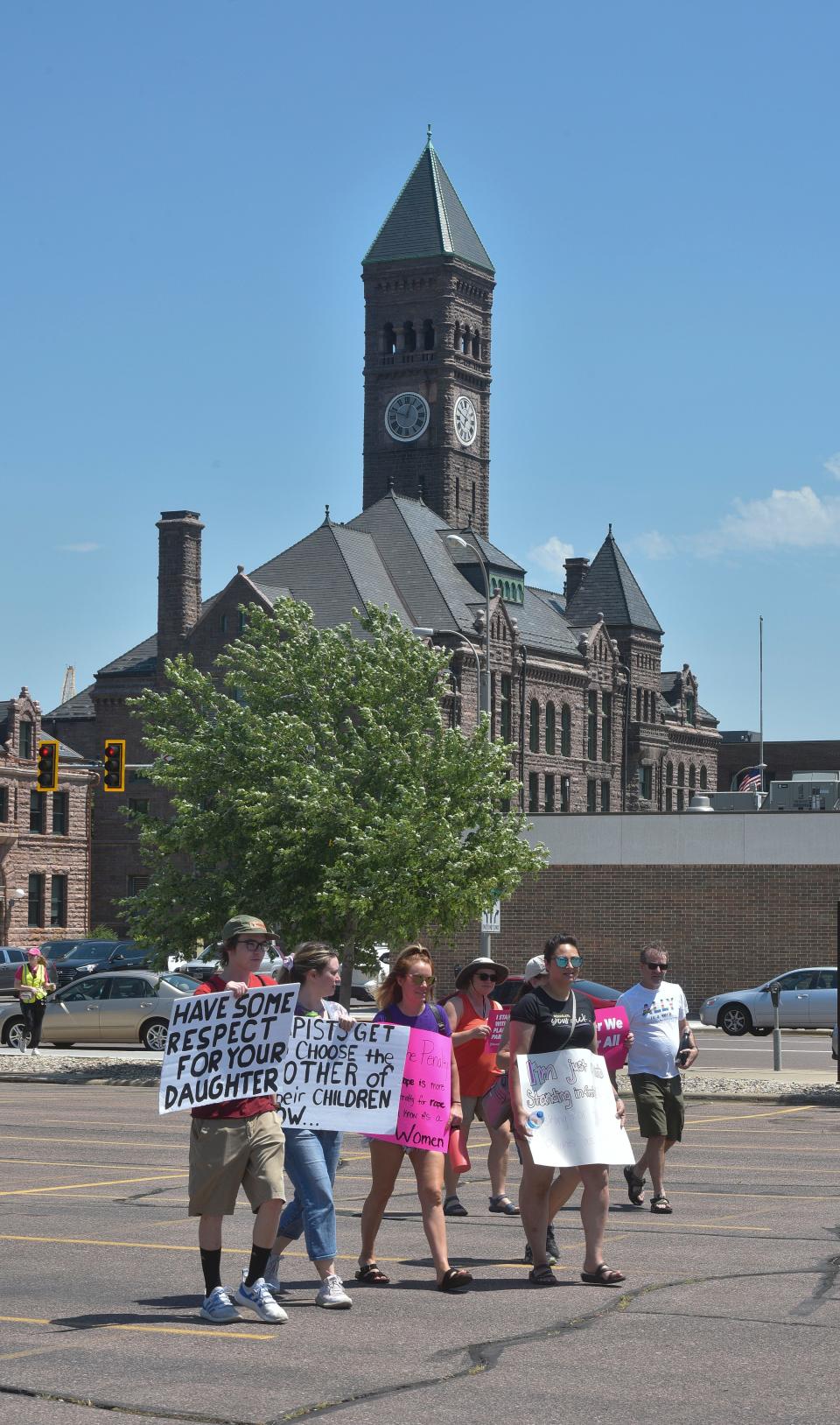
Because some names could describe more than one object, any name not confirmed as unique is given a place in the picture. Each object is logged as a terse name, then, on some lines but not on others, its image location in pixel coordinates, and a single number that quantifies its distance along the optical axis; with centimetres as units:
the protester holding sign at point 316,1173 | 933
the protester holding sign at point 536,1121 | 1005
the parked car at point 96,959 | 4906
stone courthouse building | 8669
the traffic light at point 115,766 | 3866
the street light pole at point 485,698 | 3235
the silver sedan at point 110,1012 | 3316
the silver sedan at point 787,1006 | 3741
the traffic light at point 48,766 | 3653
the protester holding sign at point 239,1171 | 899
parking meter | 2771
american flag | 7219
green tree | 2641
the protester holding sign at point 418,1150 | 974
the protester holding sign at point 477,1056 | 1256
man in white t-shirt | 1335
